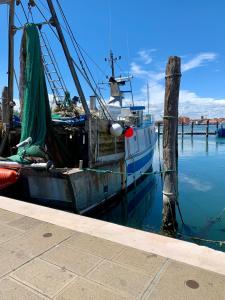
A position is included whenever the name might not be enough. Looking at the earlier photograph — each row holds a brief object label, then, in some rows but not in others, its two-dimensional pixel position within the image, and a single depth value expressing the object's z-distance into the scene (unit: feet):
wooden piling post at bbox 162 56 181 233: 19.84
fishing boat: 24.53
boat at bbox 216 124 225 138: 168.76
